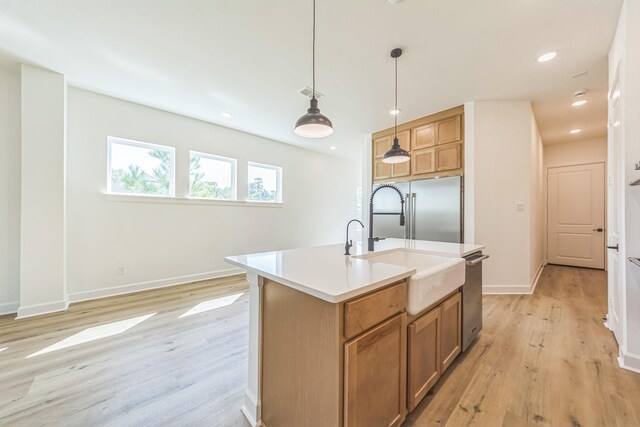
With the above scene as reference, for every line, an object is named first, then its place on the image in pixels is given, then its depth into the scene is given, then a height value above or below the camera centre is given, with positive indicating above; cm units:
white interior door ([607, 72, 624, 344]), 209 -4
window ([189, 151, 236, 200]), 433 +65
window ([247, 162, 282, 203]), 510 +64
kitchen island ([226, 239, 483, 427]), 102 -61
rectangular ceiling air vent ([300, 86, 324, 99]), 325 +160
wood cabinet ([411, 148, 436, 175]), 408 +87
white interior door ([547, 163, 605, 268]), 516 -4
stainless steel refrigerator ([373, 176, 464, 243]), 382 +5
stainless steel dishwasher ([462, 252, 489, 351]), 203 -74
